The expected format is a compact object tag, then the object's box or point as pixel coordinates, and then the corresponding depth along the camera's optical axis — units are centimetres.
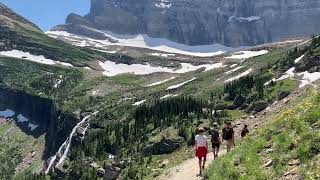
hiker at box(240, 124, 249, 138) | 4415
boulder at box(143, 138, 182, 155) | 9169
